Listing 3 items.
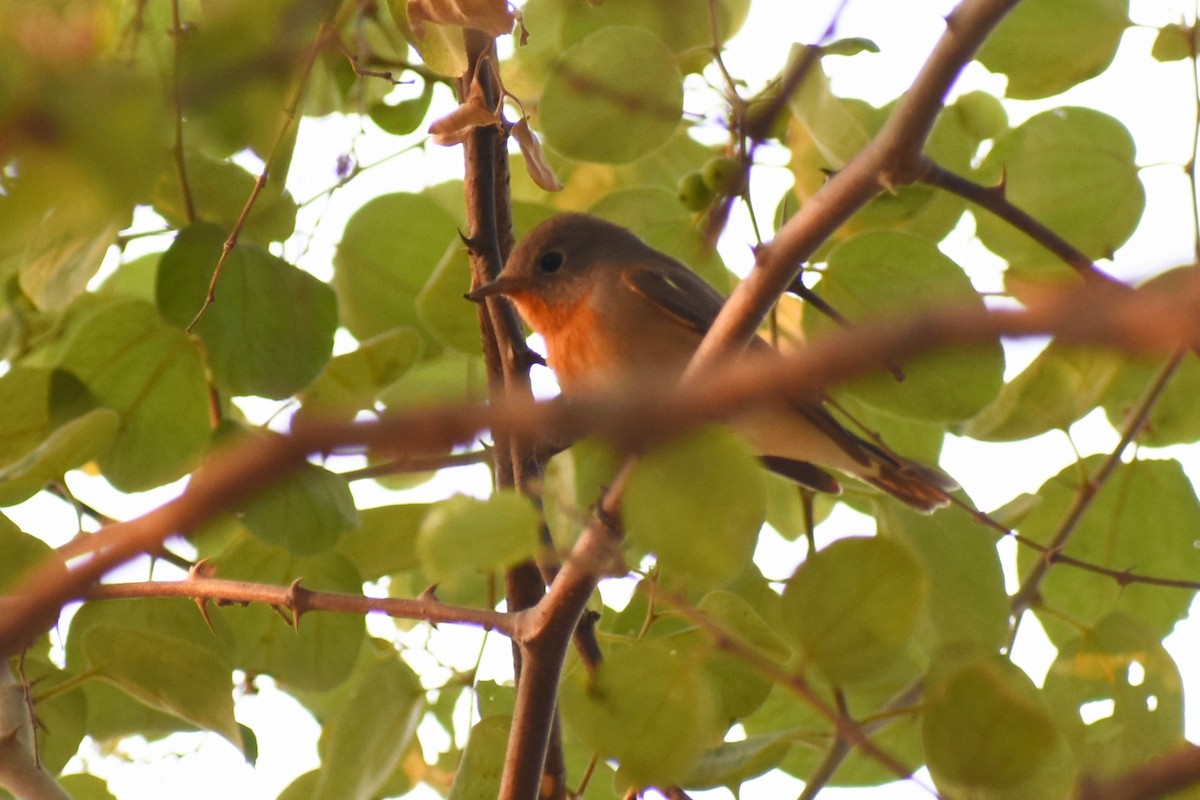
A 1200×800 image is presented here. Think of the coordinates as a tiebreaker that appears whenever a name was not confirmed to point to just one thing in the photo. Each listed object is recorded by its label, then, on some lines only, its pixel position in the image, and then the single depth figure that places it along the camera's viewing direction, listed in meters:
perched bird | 7.21
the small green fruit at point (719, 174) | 5.60
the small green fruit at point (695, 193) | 5.87
